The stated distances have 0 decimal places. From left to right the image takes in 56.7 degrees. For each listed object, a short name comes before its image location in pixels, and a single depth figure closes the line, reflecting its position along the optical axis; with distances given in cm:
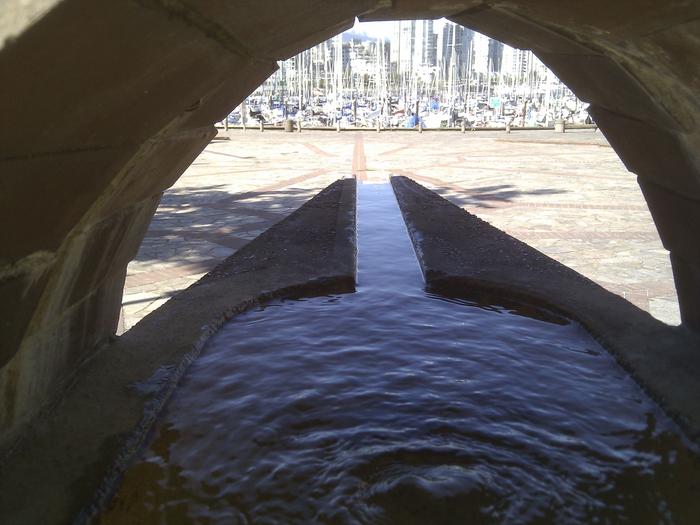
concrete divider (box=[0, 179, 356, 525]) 187
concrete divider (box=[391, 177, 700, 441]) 252
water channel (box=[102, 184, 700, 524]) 186
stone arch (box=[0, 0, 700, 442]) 127
